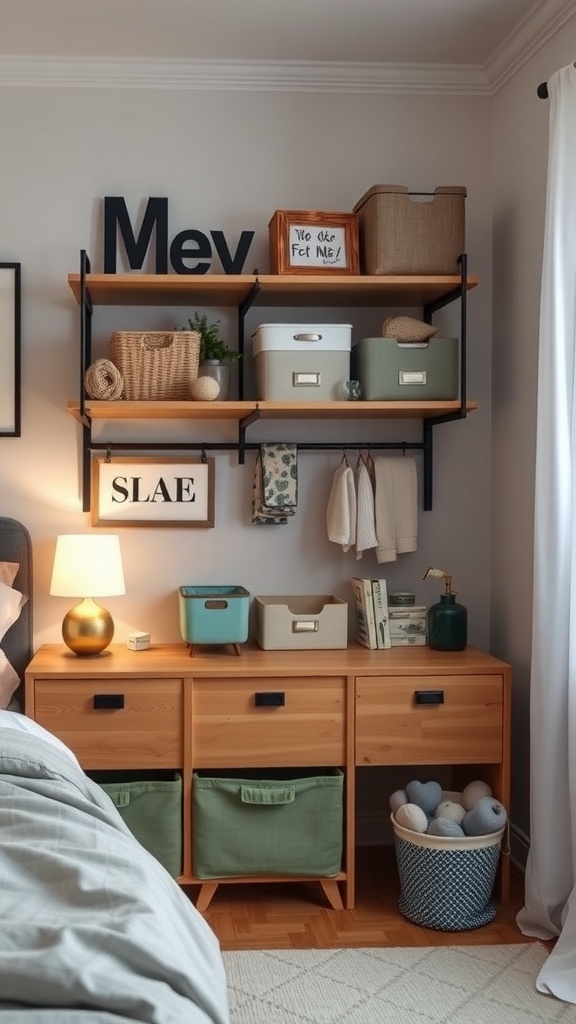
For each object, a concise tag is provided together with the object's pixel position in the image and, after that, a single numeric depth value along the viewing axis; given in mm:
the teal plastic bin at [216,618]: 3309
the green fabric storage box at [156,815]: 3135
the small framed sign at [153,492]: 3539
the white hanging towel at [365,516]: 3525
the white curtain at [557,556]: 2854
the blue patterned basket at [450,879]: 3021
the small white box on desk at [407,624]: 3516
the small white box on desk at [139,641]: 3427
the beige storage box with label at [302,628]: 3377
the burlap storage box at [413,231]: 3307
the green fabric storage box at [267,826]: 3143
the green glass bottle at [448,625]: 3445
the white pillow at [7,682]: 3297
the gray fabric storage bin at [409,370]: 3332
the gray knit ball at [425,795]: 3188
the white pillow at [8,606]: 3322
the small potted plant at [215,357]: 3387
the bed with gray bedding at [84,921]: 1255
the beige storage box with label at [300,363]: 3324
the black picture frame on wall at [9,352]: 3521
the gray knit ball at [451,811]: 3113
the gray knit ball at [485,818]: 3053
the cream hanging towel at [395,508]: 3572
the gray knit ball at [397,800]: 3203
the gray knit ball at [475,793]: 3232
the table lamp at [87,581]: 3277
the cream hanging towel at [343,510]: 3514
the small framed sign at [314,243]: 3357
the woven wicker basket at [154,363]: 3287
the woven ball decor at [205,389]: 3252
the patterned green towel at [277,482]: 3502
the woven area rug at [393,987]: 2549
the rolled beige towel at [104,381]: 3236
